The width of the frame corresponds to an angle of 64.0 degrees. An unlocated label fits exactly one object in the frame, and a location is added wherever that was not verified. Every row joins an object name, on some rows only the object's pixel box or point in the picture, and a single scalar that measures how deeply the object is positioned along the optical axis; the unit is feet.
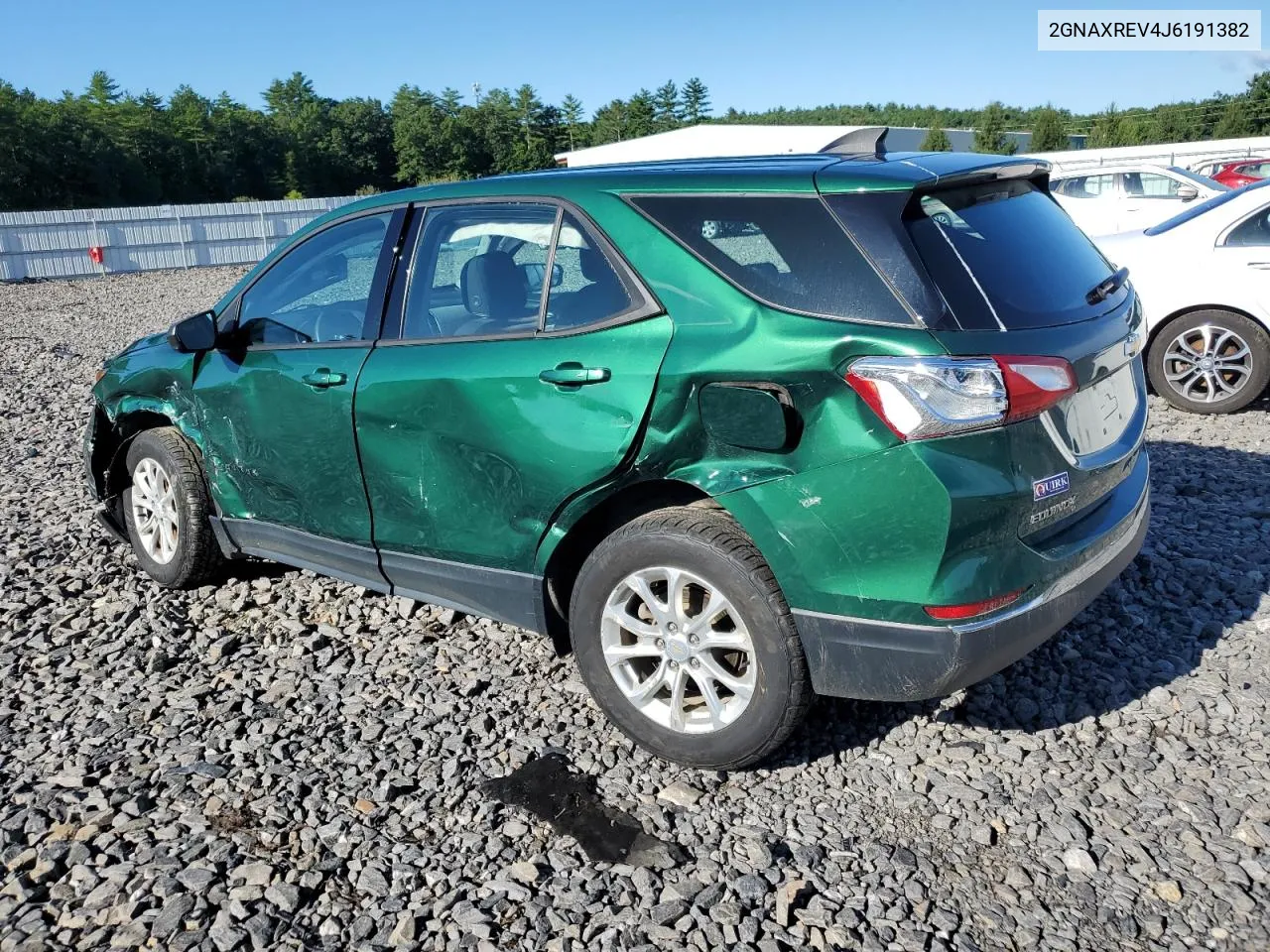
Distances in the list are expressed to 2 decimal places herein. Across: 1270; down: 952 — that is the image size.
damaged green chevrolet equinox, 8.88
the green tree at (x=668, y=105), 419.13
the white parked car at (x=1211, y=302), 22.77
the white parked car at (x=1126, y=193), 55.77
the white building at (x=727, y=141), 148.87
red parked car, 78.87
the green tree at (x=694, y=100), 440.45
